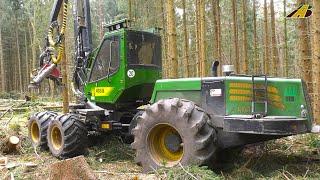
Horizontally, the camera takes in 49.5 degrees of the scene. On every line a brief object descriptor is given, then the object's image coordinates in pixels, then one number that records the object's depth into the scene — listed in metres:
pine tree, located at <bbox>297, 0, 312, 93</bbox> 9.92
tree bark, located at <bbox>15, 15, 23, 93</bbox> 38.36
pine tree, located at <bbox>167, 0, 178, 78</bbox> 9.80
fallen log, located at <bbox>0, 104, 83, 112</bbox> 16.52
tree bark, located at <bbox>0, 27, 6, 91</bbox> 36.59
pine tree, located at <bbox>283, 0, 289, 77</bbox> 21.55
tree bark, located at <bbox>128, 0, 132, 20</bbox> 17.97
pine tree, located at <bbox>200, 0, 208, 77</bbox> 14.55
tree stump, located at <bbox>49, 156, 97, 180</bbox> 5.03
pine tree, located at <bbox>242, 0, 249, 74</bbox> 18.87
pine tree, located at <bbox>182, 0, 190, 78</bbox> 17.69
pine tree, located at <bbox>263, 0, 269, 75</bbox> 21.51
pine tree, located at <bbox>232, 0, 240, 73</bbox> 20.51
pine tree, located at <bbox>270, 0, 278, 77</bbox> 21.62
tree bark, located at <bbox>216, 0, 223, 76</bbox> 20.27
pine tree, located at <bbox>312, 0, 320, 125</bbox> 8.42
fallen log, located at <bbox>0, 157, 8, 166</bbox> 6.62
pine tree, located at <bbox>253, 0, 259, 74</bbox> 22.58
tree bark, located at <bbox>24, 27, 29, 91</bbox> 39.62
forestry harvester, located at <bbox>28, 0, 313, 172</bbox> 5.13
